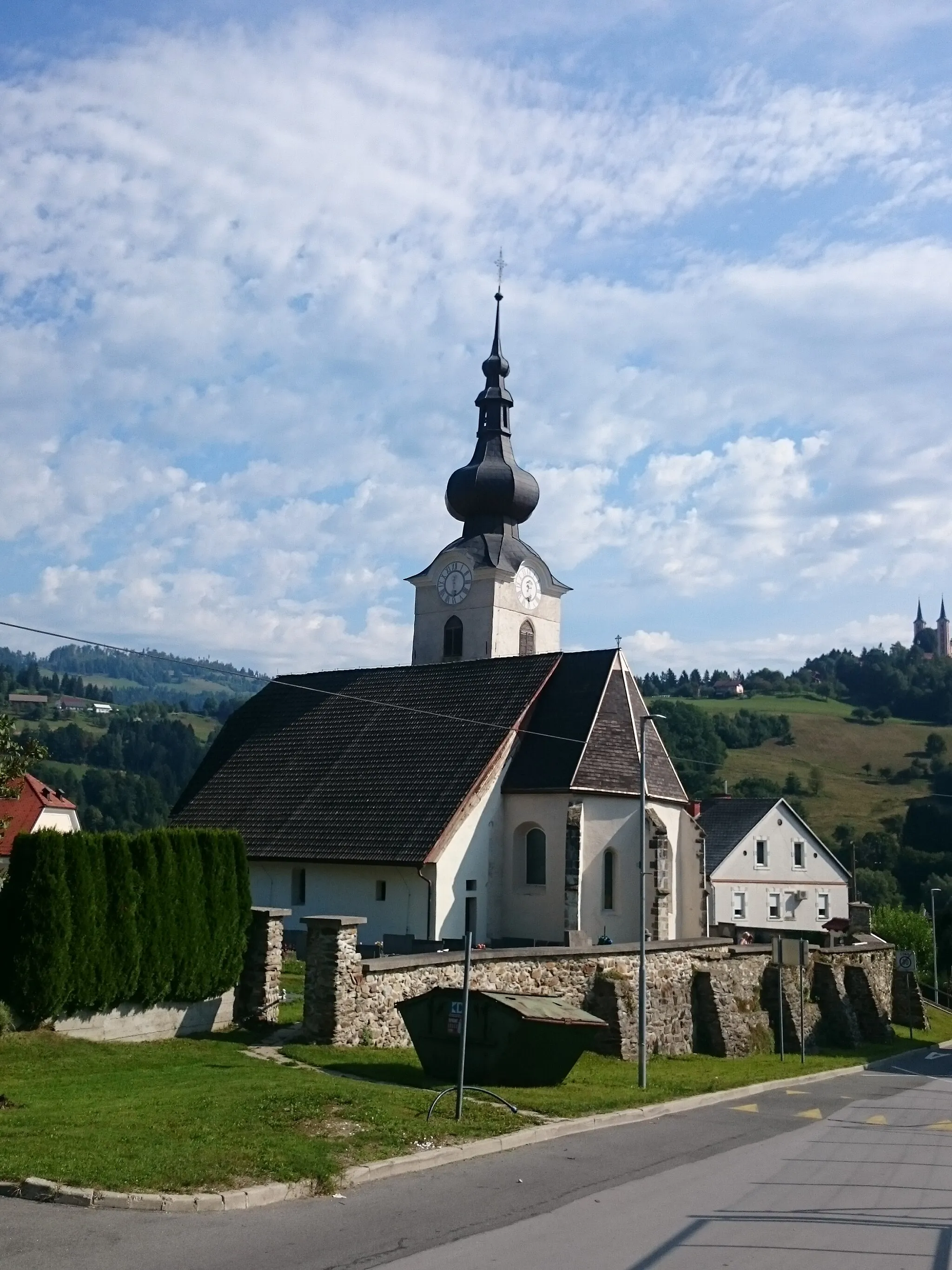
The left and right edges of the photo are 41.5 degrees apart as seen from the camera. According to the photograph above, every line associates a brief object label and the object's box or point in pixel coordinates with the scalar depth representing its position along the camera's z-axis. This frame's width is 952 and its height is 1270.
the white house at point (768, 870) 68.88
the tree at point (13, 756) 21.38
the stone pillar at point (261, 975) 24.38
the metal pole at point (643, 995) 21.98
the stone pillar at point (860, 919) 50.88
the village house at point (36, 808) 63.59
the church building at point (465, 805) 36.62
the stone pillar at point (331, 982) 21.48
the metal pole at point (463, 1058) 15.30
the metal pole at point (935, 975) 58.21
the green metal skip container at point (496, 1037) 19.05
